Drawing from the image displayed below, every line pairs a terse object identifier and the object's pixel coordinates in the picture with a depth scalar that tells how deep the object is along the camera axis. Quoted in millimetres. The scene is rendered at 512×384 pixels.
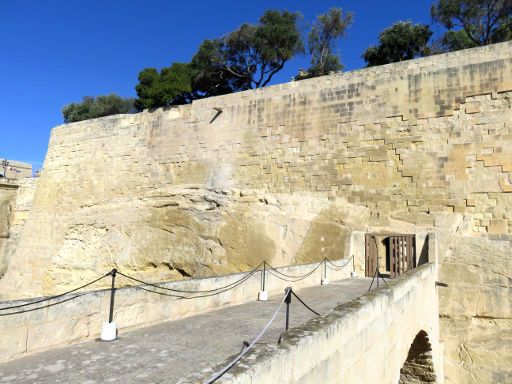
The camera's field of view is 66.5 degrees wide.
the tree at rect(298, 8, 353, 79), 19250
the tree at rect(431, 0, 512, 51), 15820
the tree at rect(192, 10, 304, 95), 18375
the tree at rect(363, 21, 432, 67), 18203
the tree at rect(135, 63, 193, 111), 17469
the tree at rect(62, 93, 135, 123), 25875
